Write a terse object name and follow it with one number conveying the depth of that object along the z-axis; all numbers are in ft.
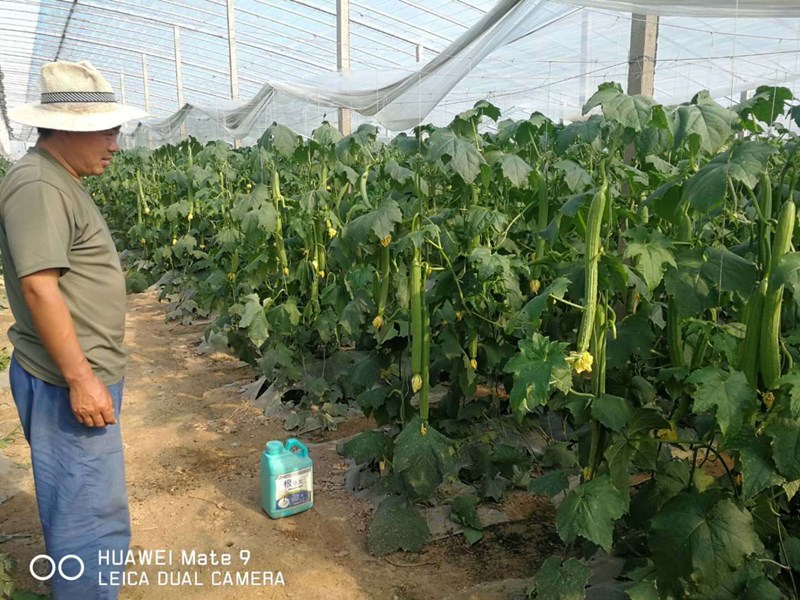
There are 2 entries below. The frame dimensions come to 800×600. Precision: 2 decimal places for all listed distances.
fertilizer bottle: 10.98
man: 6.73
